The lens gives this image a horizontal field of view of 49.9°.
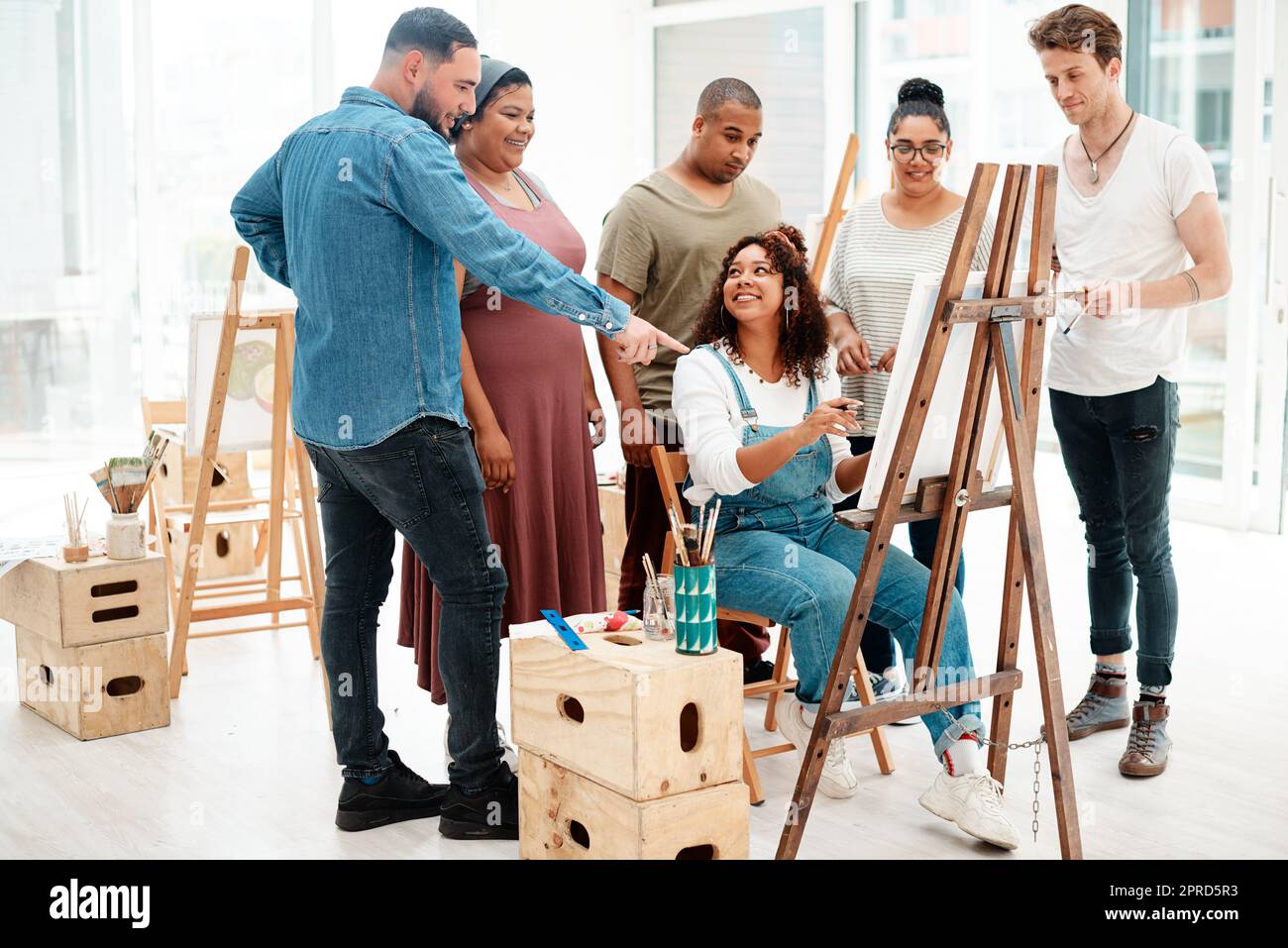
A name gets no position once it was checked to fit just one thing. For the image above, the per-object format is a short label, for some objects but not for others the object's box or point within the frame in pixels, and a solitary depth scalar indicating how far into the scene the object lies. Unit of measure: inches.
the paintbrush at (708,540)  95.4
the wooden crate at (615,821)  92.8
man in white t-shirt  116.3
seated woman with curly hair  106.7
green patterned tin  94.2
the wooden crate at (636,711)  91.8
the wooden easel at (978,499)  94.5
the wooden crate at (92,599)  133.6
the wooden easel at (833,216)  142.0
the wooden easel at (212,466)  141.0
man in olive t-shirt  130.8
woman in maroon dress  115.9
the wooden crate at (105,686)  134.4
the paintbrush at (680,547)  94.3
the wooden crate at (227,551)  196.7
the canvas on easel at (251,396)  158.6
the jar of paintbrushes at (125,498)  137.8
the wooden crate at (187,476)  195.2
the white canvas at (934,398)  95.1
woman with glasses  126.0
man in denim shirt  97.6
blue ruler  96.9
